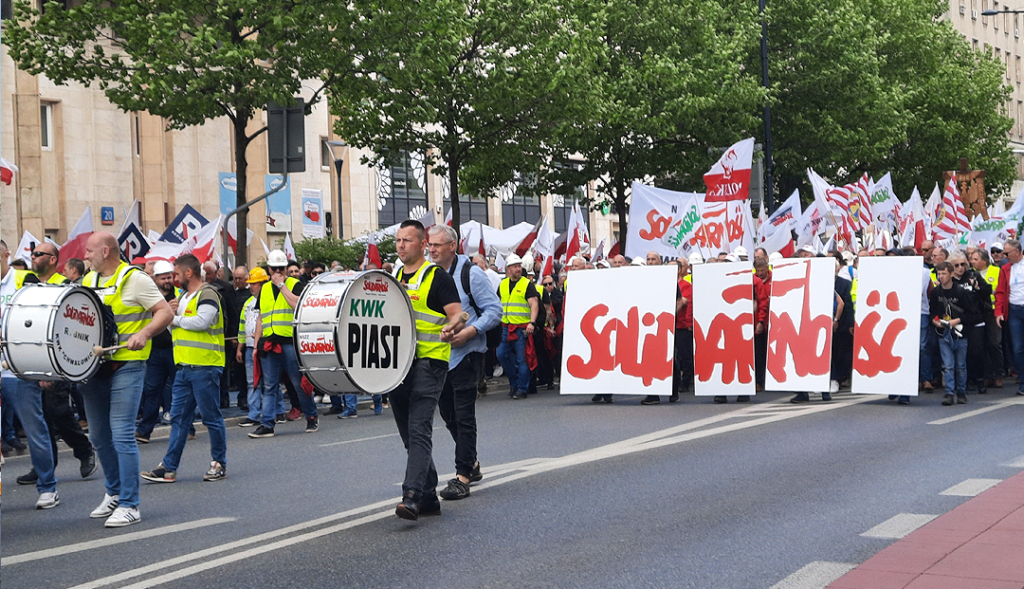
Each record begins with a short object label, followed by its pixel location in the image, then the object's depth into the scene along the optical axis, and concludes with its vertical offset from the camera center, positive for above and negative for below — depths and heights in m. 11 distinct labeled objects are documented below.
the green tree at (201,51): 20.20 +3.09
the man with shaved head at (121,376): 8.55 -0.69
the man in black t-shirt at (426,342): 8.35 -0.51
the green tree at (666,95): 32.81 +3.75
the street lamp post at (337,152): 34.66 +2.64
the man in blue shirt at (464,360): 9.16 -0.67
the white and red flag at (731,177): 23.30 +1.25
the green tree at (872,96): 39.78 +4.70
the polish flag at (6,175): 15.39 +1.04
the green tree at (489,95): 25.89 +2.99
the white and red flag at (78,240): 19.84 +0.34
